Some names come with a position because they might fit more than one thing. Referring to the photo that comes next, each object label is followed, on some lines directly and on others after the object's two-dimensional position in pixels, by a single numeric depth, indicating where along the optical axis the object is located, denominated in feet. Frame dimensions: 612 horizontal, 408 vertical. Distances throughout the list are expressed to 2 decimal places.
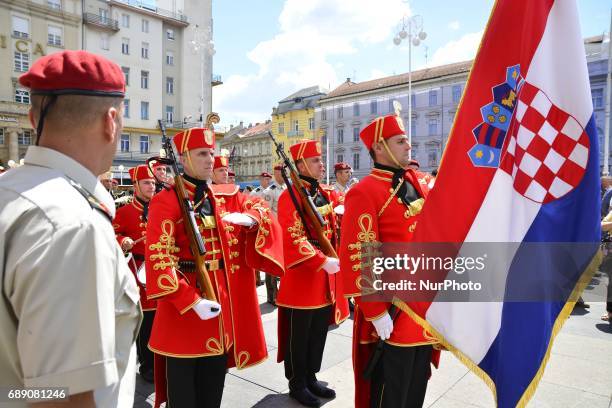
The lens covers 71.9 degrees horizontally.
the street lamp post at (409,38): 52.51
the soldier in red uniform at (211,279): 9.04
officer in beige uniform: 3.14
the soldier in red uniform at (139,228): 15.13
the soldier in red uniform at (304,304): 12.66
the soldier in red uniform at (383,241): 8.83
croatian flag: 7.08
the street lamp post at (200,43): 45.62
